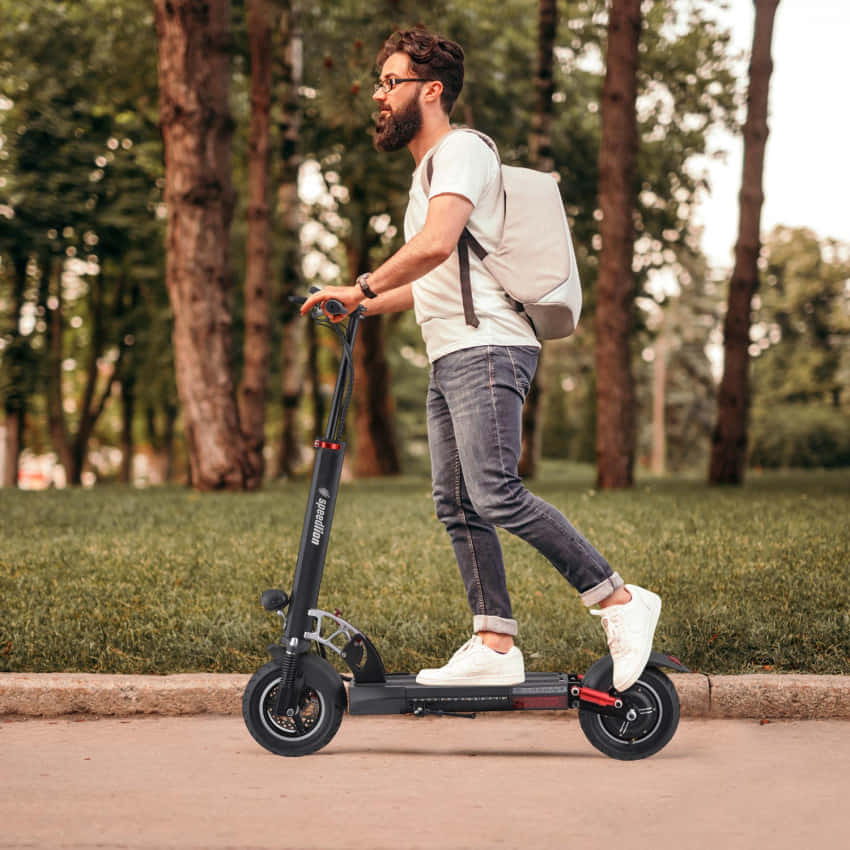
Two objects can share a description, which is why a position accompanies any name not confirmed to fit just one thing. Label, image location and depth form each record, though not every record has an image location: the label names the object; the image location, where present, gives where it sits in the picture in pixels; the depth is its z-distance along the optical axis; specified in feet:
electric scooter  13.16
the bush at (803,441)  106.63
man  12.88
